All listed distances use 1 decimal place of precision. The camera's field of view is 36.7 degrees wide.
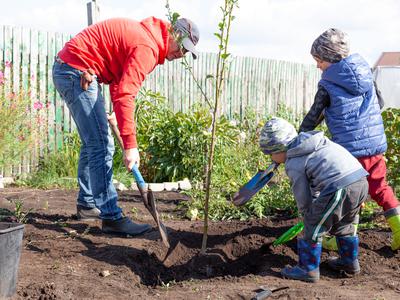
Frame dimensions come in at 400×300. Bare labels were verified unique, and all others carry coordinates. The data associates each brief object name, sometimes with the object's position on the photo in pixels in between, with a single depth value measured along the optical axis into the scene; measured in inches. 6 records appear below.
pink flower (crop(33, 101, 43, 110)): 321.7
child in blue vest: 167.6
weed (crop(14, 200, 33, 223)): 169.2
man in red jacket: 161.3
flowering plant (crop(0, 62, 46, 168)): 294.5
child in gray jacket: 143.6
